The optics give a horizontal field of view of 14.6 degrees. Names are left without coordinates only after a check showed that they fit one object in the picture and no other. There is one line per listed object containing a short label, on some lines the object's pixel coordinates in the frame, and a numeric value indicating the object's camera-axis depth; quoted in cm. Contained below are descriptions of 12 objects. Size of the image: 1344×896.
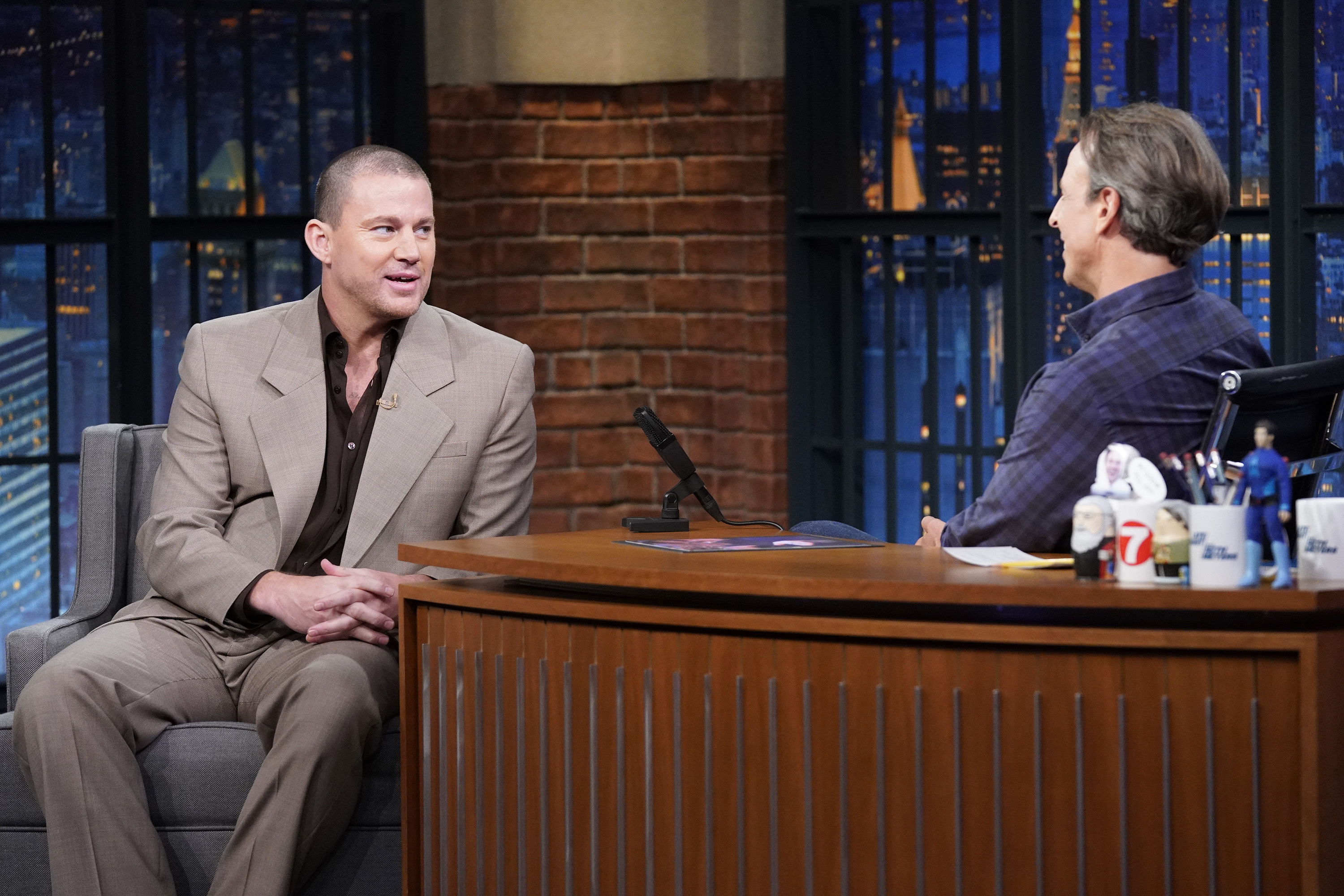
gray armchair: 745
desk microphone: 730
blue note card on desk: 710
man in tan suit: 736
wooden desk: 666
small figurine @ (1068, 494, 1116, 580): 674
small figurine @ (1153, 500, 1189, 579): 670
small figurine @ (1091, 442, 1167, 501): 676
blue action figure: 668
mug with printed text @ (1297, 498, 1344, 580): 671
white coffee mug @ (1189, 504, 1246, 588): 665
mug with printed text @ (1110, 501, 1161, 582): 671
